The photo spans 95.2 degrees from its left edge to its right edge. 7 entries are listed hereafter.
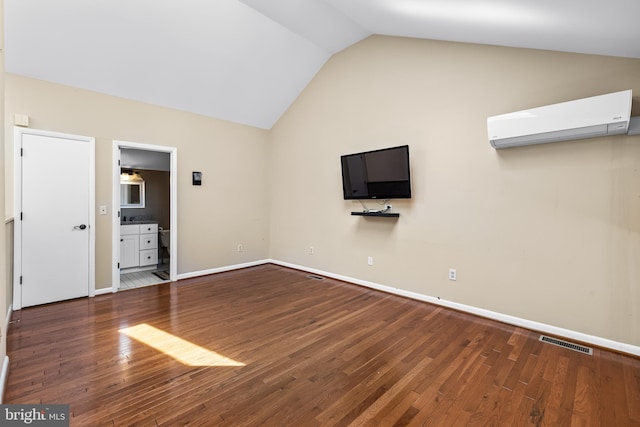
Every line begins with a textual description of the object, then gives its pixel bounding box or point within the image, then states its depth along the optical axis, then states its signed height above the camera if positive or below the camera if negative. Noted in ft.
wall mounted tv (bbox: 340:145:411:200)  12.79 +1.77
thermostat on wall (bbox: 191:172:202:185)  16.44 +1.93
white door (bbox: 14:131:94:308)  11.51 -0.21
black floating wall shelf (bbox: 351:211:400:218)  13.19 -0.10
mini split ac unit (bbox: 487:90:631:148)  7.86 +2.67
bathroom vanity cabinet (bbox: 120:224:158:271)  17.31 -2.11
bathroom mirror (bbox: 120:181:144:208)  20.02 +1.25
